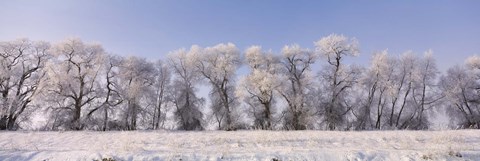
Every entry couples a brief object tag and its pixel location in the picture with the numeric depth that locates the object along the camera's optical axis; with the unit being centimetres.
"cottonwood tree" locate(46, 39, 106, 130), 3444
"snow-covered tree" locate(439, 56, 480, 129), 4184
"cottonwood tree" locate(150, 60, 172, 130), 4038
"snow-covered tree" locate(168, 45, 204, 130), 4047
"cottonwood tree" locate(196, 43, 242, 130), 4084
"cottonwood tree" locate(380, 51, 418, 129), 4109
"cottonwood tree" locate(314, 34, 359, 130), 4044
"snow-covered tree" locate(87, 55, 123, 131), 3656
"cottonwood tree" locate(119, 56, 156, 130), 3788
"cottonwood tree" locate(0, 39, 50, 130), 3366
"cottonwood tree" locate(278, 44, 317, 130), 3731
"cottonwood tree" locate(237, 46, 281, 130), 3828
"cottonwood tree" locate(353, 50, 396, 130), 4119
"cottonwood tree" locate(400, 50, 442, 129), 4175
